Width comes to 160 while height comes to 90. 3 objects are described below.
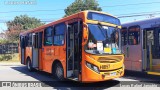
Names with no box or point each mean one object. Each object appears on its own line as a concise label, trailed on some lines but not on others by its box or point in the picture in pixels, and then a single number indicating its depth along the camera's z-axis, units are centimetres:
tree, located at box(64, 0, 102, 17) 2702
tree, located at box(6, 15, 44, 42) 3414
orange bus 519
